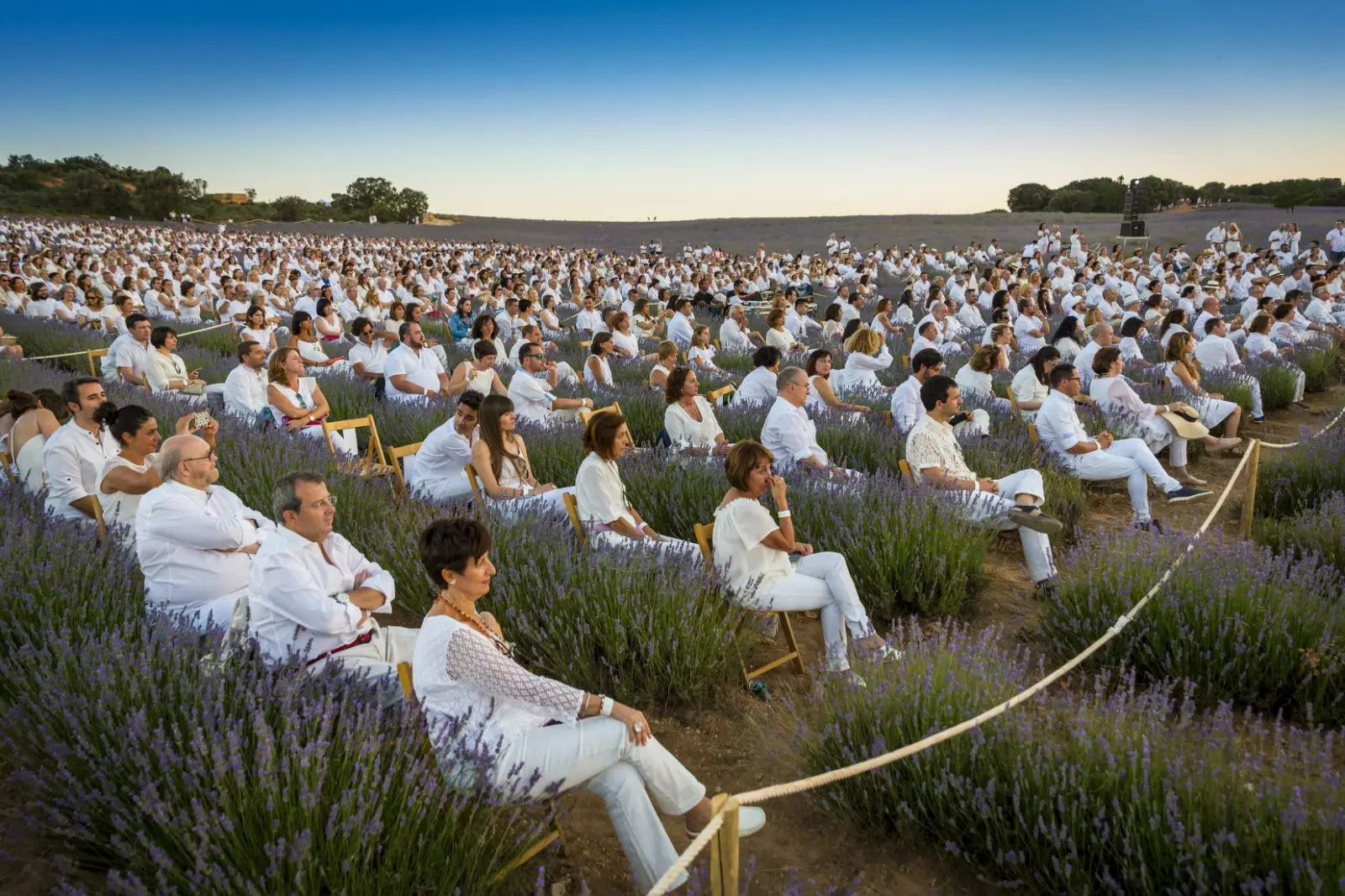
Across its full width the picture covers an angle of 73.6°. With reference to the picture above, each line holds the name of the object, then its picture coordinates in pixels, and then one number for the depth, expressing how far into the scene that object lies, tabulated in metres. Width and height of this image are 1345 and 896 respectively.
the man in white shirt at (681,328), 12.60
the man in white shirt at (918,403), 6.49
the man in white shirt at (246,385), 6.75
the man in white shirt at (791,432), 5.56
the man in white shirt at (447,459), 5.25
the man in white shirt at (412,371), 8.09
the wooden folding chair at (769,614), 3.76
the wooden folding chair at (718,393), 7.60
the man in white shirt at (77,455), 4.42
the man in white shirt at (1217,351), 9.65
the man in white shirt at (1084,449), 5.82
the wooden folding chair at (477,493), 4.85
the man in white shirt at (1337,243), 25.23
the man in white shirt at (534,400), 7.28
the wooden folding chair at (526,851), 2.25
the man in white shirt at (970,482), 4.63
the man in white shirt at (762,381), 7.66
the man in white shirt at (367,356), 8.80
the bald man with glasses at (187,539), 3.39
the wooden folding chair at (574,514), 4.44
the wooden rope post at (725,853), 1.95
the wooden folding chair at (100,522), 4.00
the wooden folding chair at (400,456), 5.57
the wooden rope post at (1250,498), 5.43
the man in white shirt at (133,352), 8.13
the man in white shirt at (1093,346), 7.77
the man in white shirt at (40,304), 13.55
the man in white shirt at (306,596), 2.90
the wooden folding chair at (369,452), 5.89
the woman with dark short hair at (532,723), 2.41
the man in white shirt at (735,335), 12.50
